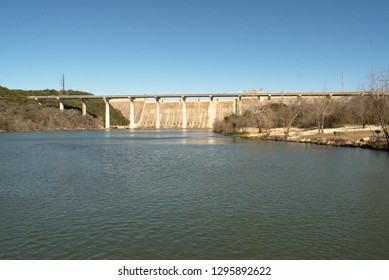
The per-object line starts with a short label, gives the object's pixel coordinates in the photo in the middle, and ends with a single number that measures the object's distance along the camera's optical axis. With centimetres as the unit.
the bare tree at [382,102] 3731
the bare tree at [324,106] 6465
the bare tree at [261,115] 6809
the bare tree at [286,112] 8062
